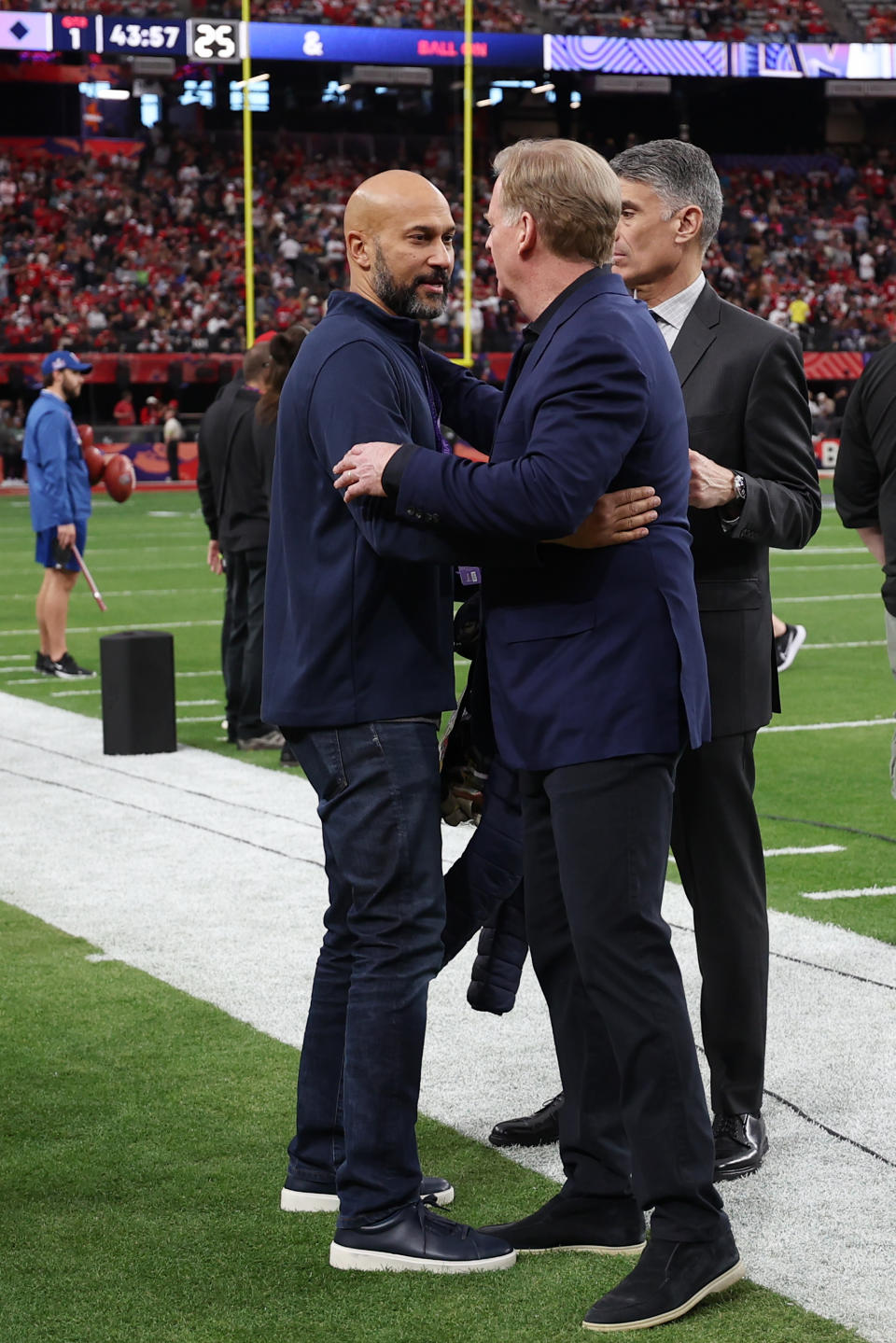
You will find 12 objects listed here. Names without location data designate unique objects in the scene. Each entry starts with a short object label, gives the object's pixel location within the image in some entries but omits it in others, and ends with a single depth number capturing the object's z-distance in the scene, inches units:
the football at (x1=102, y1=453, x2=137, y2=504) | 542.6
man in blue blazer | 122.3
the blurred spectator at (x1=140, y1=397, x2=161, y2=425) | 1364.4
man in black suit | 152.4
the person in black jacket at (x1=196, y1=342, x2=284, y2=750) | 362.0
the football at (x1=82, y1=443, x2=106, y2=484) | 527.2
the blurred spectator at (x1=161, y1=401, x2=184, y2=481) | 1304.1
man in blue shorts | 460.4
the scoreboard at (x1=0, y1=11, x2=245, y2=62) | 1498.5
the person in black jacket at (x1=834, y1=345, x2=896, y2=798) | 181.3
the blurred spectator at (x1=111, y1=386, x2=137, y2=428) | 1346.0
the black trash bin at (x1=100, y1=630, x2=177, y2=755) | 358.6
